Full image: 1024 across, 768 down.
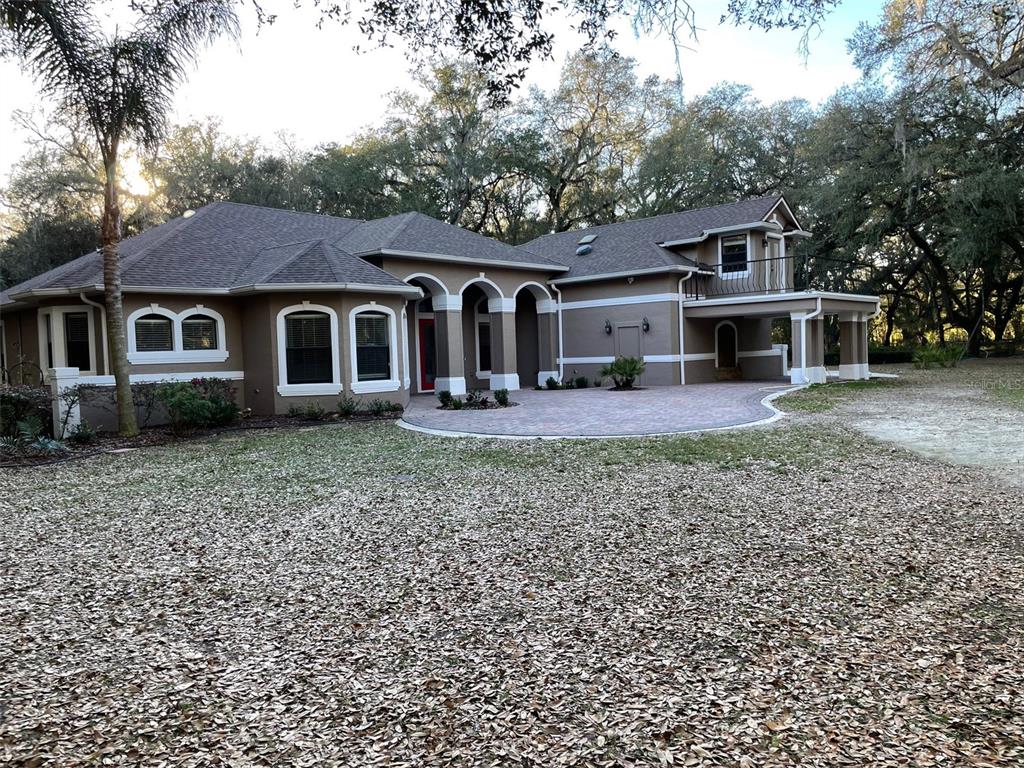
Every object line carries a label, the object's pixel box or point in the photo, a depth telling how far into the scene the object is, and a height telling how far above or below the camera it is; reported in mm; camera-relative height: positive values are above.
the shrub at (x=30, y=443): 10398 -1076
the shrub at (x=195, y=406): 12094 -724
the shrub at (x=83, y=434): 11461 -1066
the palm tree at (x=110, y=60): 10102 +4657
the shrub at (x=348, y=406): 14289 -940
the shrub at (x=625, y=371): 19141 -523
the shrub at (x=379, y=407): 14539 -999
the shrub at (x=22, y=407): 11367 -589
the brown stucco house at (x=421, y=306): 14336 +1283
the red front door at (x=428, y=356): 20531 +66
